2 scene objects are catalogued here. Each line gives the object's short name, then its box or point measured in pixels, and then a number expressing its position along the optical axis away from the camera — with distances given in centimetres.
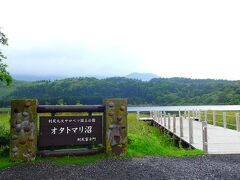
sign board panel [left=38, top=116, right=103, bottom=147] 627
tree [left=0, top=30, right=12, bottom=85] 720
